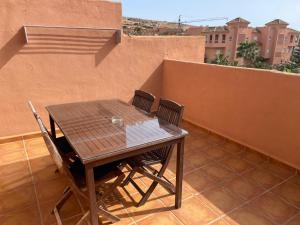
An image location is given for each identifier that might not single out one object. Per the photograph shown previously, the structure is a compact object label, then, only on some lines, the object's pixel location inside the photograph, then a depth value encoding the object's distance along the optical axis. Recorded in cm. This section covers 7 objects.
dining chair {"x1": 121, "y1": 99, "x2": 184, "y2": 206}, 221
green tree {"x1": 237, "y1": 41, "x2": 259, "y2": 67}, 3203
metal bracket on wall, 349
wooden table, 168
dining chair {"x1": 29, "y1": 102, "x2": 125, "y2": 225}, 178
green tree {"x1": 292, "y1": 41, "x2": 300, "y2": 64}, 3344
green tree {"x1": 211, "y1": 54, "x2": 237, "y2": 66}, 2869
